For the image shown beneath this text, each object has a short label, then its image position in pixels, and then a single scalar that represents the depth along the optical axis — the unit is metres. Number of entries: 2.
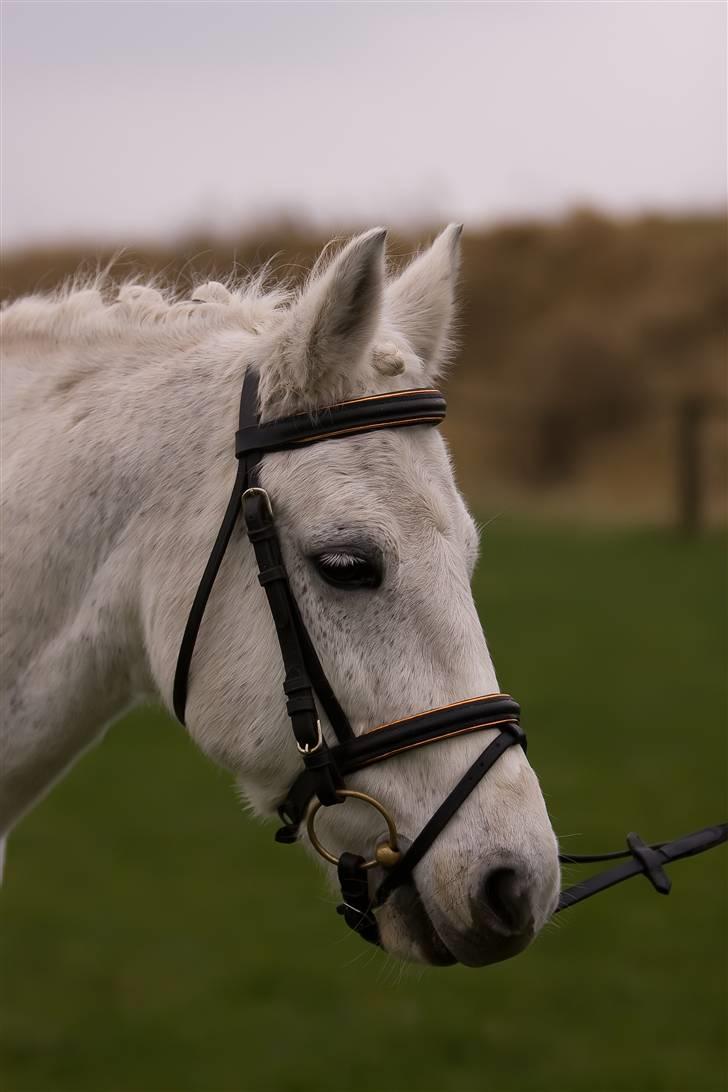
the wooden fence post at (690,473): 42.22
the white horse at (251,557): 4.63
